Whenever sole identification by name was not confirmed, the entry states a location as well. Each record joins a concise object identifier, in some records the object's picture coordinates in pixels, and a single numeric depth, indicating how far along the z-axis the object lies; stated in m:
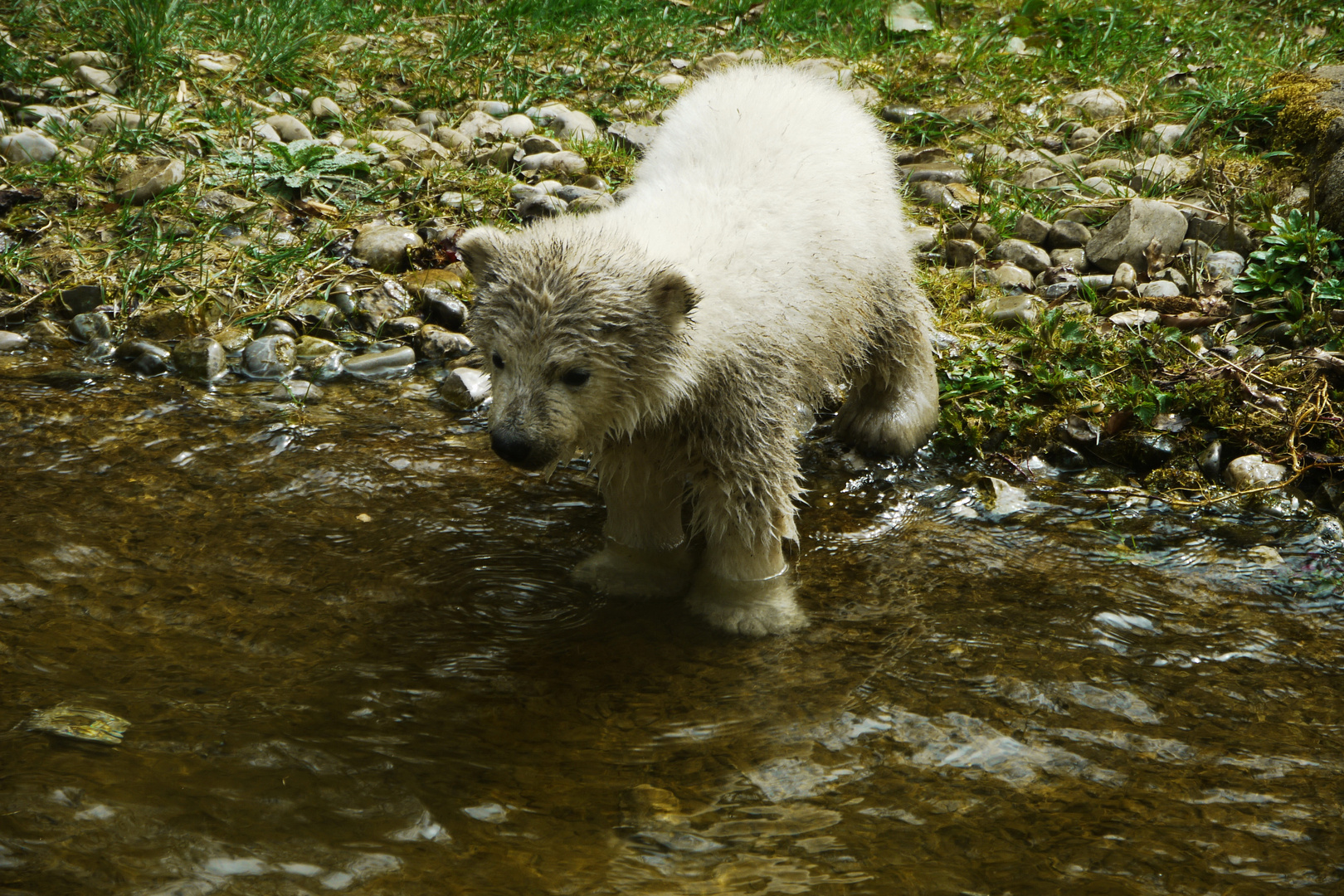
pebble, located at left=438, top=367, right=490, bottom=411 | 10.41
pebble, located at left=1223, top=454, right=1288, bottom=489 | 8.85
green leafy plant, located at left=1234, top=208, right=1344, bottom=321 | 10.34
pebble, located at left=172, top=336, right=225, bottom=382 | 10.59
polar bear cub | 6.60
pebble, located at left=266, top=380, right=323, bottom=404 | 10.27
